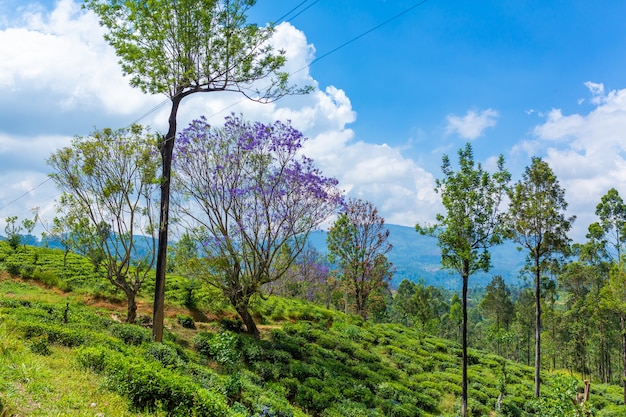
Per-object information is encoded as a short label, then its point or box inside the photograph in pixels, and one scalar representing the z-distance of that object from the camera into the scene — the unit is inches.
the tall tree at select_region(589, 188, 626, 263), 1176.8
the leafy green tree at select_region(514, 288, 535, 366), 2296.6
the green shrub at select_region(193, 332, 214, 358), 608.0
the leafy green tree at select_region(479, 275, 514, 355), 2385.6
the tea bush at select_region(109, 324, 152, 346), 537.4
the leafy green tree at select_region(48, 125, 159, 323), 668.7
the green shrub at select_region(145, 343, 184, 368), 449.7
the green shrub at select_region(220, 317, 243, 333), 743.1
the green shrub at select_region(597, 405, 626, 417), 825.4
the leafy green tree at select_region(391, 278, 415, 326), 2663.9
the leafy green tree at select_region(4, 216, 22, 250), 1152.6
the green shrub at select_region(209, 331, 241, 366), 453.4
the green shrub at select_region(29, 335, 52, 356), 379.9
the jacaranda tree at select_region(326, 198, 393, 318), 1400.1
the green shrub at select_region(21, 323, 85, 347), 416.2
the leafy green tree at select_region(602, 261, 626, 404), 1015.6
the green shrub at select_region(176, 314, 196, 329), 731.4
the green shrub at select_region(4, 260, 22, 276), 929.5
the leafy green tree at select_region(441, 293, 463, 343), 2658.0
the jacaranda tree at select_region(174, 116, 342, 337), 687.1
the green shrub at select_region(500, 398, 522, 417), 730.2
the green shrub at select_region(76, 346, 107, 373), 352.8
